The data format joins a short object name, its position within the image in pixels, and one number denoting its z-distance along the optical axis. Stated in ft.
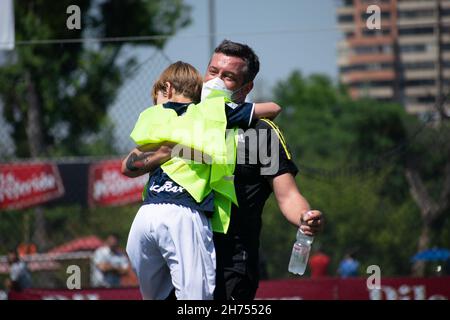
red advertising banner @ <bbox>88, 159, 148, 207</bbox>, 55.06
